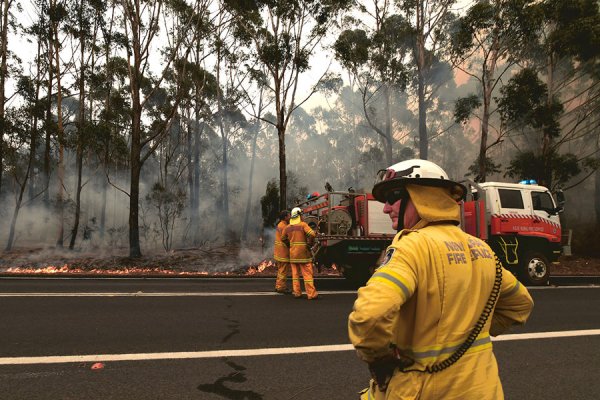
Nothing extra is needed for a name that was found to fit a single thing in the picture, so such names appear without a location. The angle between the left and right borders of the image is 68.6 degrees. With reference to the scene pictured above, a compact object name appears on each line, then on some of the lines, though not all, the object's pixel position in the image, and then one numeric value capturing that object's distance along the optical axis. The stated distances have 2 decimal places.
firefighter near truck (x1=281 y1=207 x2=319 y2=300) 8.34
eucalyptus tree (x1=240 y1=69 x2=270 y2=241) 28.94
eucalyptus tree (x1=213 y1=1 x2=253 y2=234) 34.06
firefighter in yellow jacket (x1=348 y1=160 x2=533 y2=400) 1.39
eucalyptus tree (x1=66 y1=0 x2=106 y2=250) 24.80
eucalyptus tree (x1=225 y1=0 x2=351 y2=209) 19.97
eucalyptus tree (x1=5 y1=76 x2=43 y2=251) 24.08
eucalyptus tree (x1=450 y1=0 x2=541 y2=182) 20.19
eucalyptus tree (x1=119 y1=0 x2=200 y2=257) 18.27
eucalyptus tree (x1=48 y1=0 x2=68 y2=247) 24.19
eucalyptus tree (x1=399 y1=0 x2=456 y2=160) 26.45
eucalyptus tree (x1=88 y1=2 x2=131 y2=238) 22.16
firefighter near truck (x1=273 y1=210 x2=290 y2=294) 8.91
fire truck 10.21
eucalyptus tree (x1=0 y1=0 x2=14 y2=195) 23.98
